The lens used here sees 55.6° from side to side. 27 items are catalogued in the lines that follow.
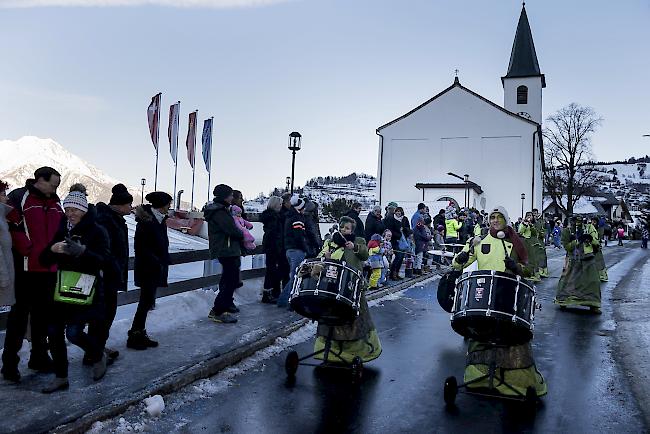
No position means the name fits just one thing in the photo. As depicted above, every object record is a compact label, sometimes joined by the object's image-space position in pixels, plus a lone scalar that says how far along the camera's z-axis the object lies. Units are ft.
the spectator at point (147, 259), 22.88
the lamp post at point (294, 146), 58.08
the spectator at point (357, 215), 42.42
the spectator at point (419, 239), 57.47
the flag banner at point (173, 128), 116.47
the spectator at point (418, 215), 57.92
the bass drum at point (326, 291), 20.07
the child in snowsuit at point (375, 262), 44.42
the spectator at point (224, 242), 27.76
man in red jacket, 17.99
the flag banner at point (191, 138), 118.73
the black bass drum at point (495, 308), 17.42
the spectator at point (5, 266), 17.02
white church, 170.19
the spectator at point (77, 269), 17.43
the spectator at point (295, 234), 32.04
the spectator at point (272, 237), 34.40
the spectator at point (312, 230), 32.91
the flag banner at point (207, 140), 119.03
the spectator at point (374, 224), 47.44
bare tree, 224.33
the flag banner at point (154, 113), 113.29
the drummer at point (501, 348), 19.10
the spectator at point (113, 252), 19.52
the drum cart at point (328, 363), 20.49
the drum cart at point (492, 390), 18.02
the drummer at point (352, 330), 22.00
